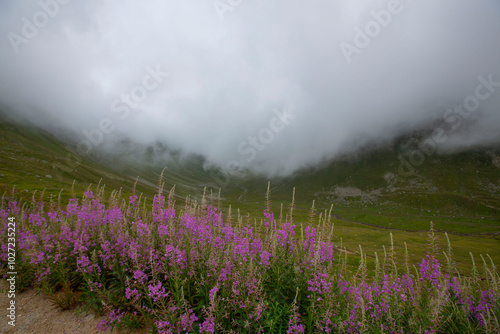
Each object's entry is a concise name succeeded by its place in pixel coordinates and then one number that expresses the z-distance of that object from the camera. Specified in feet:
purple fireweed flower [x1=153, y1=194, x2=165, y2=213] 27.09
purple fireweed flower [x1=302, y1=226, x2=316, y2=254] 23.73
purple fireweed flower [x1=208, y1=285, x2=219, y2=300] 15.48
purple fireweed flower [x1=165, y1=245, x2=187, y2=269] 19.02
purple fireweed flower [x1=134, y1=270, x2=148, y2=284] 18.81
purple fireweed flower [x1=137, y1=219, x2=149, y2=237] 23.08
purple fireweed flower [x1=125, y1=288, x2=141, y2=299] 18.45
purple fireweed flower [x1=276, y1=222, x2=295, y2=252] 23.54
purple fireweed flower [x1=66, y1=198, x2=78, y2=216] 30.92
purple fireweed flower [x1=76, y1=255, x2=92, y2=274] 21.78
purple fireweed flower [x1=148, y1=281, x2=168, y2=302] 16.91
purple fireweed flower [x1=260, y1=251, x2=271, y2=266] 20.20
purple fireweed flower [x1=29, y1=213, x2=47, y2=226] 30.20
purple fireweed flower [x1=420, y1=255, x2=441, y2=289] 19.71
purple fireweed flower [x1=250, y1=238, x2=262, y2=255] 23.54
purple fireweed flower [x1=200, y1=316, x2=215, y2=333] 15.02
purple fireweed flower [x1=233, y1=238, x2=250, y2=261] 20.66
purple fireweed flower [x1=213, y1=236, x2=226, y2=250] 22.51
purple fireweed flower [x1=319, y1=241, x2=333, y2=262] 20.69
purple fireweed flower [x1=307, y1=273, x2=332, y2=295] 17.04
